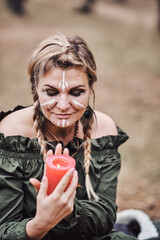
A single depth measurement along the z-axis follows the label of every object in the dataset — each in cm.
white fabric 115
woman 94
